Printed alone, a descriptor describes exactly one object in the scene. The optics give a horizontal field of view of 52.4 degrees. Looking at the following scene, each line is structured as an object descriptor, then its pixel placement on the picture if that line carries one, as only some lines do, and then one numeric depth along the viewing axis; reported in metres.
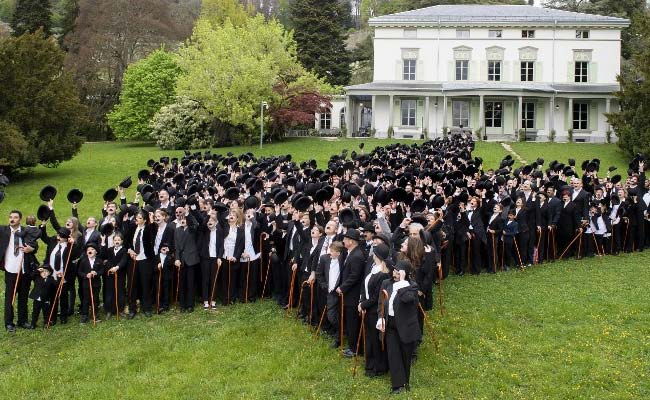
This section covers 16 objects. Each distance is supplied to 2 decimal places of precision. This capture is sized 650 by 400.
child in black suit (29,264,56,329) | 11.16
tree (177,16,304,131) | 41.34
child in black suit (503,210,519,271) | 14.80
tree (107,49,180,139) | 49.50
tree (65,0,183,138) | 56.78
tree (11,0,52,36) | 56.25
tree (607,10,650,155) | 32.47
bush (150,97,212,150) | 43.34
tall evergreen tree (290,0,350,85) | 59.28
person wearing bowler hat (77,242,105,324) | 11.30
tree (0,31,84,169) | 28.02
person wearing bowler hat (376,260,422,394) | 8.22
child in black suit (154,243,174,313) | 11.88
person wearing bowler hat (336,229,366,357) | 9.23
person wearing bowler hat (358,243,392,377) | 8.67
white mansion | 47.25
